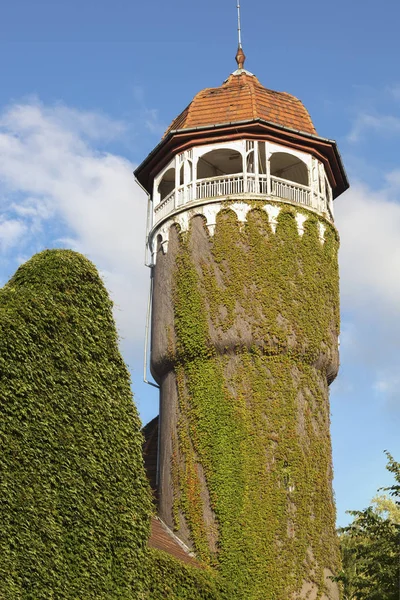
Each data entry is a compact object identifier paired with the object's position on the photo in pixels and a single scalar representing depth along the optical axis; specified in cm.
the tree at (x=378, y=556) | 1759
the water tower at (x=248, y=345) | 1878
